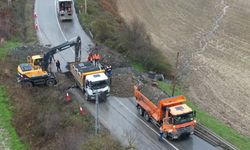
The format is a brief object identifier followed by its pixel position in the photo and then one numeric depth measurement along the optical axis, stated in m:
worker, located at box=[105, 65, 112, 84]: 41.47
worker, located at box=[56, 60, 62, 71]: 43.41
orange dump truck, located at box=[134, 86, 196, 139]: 32.94
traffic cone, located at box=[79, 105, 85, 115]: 36.37
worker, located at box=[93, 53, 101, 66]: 43.07
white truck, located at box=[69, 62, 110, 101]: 37.97
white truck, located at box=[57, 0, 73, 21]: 57.62
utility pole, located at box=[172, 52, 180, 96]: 42.89
